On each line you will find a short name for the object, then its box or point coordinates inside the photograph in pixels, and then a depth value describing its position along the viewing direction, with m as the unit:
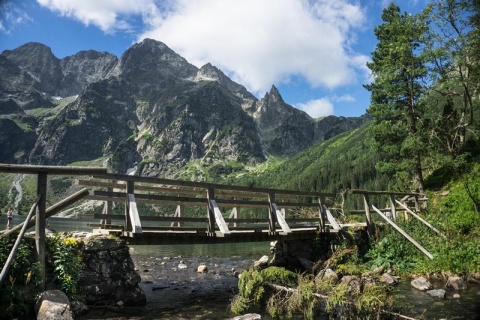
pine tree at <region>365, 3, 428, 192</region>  27.58
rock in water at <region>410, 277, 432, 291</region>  14.20
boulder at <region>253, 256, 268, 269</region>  20.33
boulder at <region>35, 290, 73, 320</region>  8.46
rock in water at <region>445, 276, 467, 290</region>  14.02
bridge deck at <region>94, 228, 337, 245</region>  12.75
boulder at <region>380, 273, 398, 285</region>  15.61
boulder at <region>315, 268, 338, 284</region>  11.46
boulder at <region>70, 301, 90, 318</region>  10.34
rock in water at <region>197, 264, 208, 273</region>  22.99
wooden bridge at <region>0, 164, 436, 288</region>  10.05
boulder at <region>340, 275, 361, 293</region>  10.12
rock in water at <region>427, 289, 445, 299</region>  12.91
